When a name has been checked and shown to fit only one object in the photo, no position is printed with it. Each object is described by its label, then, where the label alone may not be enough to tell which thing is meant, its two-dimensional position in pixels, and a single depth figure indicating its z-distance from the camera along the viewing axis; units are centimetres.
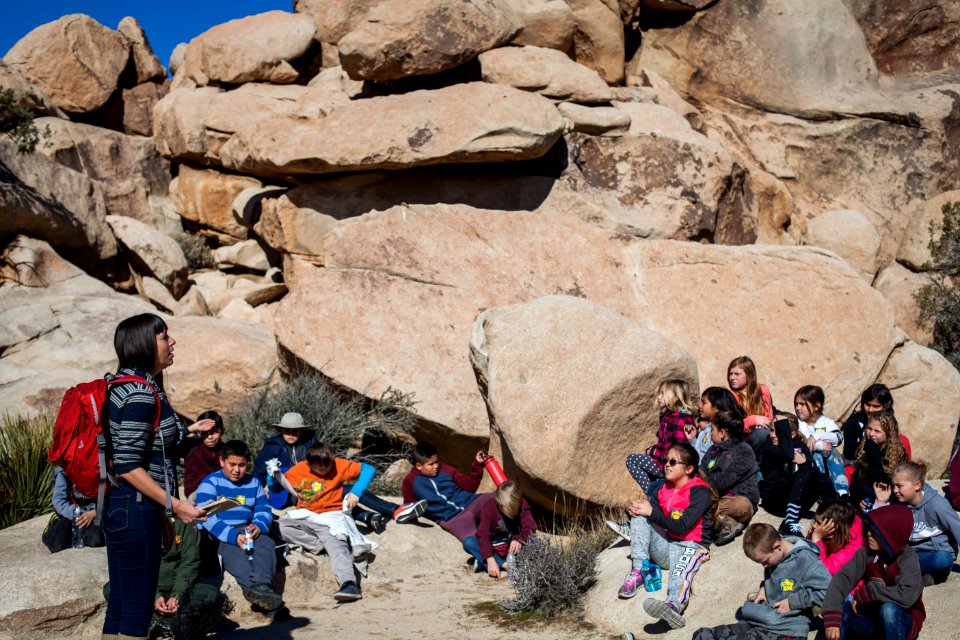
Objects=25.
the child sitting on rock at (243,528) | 619
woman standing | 377
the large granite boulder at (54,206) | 1330
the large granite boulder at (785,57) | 1525
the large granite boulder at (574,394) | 731
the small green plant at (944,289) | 1303
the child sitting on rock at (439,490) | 780
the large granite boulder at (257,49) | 1670
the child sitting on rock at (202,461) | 723
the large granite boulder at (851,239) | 1445
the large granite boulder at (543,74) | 1262
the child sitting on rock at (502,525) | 716
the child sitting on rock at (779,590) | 496
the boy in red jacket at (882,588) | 470
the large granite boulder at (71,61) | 1792
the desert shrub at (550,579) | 616
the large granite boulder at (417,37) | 1212
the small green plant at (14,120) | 1423
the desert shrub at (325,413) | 885
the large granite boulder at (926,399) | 942
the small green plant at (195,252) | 1664
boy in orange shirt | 675
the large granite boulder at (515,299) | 929
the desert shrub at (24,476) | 778
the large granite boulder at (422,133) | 1130
